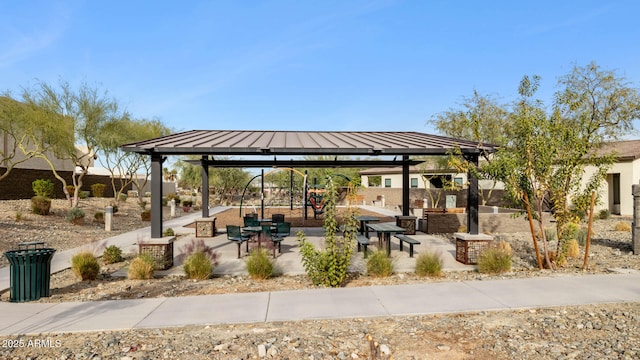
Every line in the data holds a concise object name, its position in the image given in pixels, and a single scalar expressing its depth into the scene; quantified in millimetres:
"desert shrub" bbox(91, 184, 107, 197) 29625
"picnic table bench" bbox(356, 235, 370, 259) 8816
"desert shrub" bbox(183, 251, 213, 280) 7188
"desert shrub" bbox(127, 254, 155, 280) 7152
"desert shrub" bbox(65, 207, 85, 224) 16078
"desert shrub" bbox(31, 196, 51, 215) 16438
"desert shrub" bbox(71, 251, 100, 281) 7102
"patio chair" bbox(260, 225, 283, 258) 9391
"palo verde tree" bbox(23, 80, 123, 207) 19062
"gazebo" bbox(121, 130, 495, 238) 8242
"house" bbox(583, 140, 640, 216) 19578
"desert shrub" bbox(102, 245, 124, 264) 8641
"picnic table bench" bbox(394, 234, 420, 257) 8856
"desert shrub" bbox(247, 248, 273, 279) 7125
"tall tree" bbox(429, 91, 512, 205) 19469
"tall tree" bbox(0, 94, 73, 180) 17953
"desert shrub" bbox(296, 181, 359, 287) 6582
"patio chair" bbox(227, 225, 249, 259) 9305
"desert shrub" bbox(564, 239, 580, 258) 8938
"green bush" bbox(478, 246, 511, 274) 7508
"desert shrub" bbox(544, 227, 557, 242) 12069
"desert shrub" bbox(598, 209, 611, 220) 18375
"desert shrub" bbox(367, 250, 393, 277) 7227
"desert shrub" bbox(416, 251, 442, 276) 7348
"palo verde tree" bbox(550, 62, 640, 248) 7422
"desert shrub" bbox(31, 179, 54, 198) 19875
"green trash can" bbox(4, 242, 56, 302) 5793
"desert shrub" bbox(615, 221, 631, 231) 13888
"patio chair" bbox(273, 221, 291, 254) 10031
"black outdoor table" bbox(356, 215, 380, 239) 11872
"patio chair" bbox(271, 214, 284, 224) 14203
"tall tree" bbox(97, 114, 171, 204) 21062
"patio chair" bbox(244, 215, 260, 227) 11766
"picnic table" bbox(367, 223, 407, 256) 9134
